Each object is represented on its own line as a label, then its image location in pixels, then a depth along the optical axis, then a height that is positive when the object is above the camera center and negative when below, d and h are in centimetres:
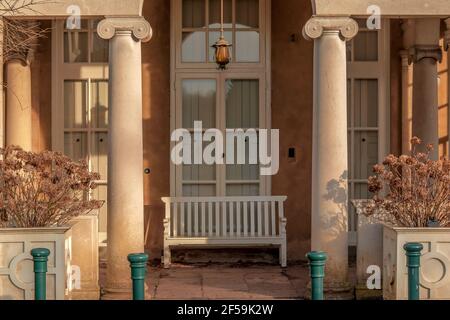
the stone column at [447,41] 1039 +145
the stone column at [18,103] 1156 +72
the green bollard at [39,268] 707 -98
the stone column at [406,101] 1201 +77
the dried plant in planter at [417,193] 848 -41
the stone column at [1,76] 917 +91
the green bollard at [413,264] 741 -101
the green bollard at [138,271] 691 -99
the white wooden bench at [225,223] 1125 -97
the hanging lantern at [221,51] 1080 +135
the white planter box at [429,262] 822 -108
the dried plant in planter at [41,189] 841 -36
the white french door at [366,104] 1202 +73
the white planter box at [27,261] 798 -105
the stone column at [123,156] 926 -2
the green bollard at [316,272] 721 -104
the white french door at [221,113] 1188 +59
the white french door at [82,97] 1188 +83
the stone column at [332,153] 923 +1
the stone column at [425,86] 1163 +95
